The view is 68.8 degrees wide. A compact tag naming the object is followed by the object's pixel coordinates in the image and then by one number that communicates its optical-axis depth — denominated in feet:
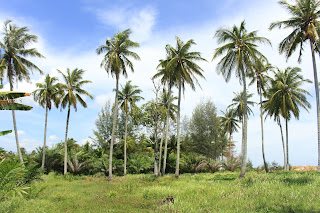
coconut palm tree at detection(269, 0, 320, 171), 58.85
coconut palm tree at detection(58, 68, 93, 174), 85.61
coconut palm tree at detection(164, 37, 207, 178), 70.79
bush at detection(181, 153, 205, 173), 98.17
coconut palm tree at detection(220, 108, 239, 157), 142.72
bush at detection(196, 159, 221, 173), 95.96
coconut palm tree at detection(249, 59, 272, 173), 94.43
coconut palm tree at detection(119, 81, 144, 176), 100.25
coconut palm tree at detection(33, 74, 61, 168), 88.63
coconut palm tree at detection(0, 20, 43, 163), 66.23
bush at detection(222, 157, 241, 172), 101.04
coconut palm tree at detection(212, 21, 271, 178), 60.80
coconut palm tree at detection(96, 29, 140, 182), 71.61
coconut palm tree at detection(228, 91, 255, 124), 120.00
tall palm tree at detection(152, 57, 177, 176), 75.75
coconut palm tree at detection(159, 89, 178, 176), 101.96
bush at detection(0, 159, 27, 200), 28.32
